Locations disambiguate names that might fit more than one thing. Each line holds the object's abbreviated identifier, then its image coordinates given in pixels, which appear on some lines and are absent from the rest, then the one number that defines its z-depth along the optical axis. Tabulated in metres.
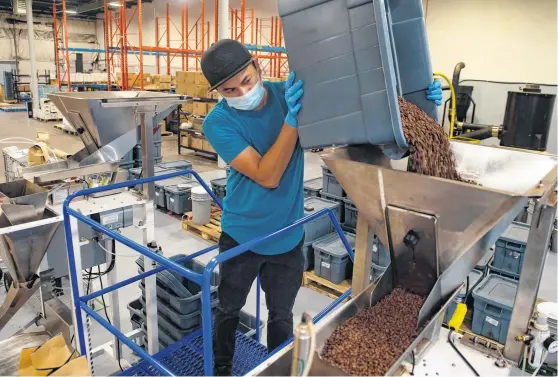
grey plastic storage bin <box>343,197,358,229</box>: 4.84
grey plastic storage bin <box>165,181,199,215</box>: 6.24
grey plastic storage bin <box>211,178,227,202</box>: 5.88
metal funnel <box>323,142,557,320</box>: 1.22
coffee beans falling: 1.49
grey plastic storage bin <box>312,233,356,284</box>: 4.27
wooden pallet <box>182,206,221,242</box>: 5.42
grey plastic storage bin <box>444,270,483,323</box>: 3.62
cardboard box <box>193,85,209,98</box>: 9.49
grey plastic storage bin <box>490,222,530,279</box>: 4.02
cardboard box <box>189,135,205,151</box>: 9.85
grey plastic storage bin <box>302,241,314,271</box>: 4.63
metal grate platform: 2.53
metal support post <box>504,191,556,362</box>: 1.41
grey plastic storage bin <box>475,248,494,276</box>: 4.18
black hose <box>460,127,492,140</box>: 5.86
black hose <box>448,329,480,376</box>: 1.41
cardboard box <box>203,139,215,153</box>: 9.64
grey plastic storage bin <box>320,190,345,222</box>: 5.02
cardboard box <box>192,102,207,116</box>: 9.52
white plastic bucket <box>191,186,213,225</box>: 5.61
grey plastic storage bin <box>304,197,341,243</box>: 4.65
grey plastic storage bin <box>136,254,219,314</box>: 2.87
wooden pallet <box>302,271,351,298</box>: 4.26
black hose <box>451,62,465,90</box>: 6.85
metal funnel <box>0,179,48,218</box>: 2.59
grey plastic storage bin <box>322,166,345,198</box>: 5.04
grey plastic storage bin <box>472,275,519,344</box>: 3.44
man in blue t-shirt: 1.88
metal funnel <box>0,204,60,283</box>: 2.53
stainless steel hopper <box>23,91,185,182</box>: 2.76
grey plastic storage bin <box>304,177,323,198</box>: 5.44
